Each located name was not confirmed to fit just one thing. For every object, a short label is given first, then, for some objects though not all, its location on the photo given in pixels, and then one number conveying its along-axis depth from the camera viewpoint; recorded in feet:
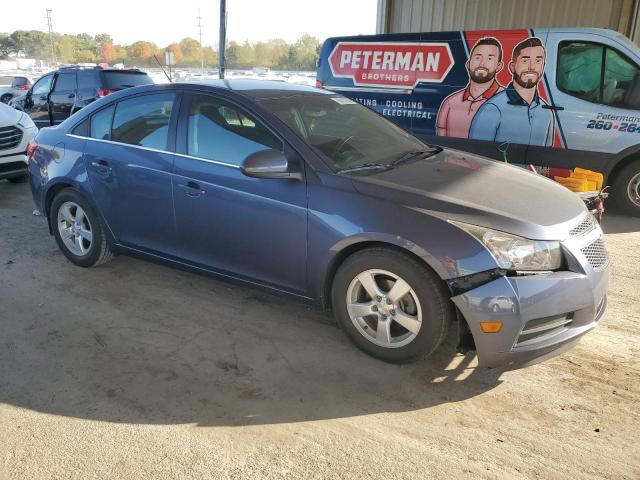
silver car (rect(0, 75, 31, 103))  59.36
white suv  24.22
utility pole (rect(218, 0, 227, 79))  43.14
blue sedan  9.23
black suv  36.06
